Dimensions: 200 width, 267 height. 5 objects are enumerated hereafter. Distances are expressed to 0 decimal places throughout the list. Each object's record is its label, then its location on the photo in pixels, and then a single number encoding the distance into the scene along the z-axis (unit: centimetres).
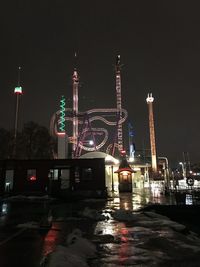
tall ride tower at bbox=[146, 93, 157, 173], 9249
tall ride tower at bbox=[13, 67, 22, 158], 5793
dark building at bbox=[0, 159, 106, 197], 3209
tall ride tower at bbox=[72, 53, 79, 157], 7731
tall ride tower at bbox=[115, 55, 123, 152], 7666
